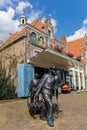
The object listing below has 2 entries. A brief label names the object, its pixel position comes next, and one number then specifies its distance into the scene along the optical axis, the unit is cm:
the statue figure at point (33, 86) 393
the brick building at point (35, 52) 840
